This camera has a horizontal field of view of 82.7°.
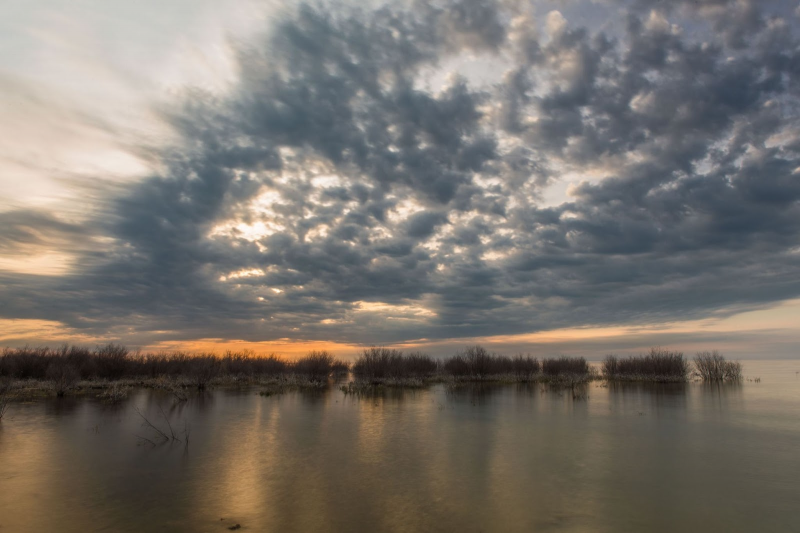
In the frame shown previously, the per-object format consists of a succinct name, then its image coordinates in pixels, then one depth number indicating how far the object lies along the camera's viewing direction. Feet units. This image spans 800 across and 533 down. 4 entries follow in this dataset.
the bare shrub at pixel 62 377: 97.25
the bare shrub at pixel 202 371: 119.50
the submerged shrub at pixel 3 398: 64.93
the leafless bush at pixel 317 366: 144.25
